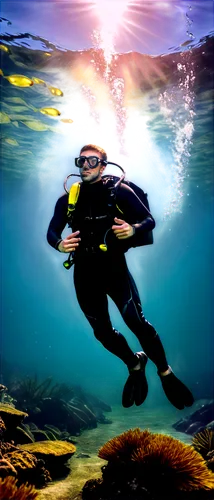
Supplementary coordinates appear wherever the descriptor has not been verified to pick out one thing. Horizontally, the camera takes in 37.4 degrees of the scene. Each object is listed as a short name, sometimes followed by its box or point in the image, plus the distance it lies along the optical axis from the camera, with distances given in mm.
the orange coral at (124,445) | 3912
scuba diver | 4180
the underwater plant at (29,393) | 12046
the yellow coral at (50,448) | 5156
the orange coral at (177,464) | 3482
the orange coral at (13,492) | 2659
